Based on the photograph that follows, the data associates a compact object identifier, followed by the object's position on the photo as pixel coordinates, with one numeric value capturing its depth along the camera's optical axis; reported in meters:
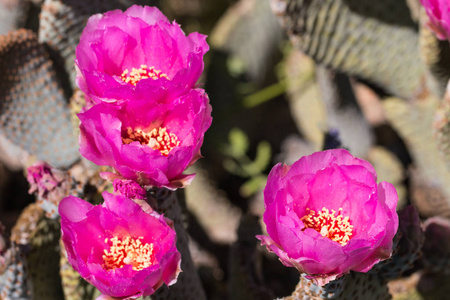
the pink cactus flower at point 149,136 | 0.65
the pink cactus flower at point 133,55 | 0.66
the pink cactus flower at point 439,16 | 0.75
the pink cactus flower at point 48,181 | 0.74
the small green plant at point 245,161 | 1.08
